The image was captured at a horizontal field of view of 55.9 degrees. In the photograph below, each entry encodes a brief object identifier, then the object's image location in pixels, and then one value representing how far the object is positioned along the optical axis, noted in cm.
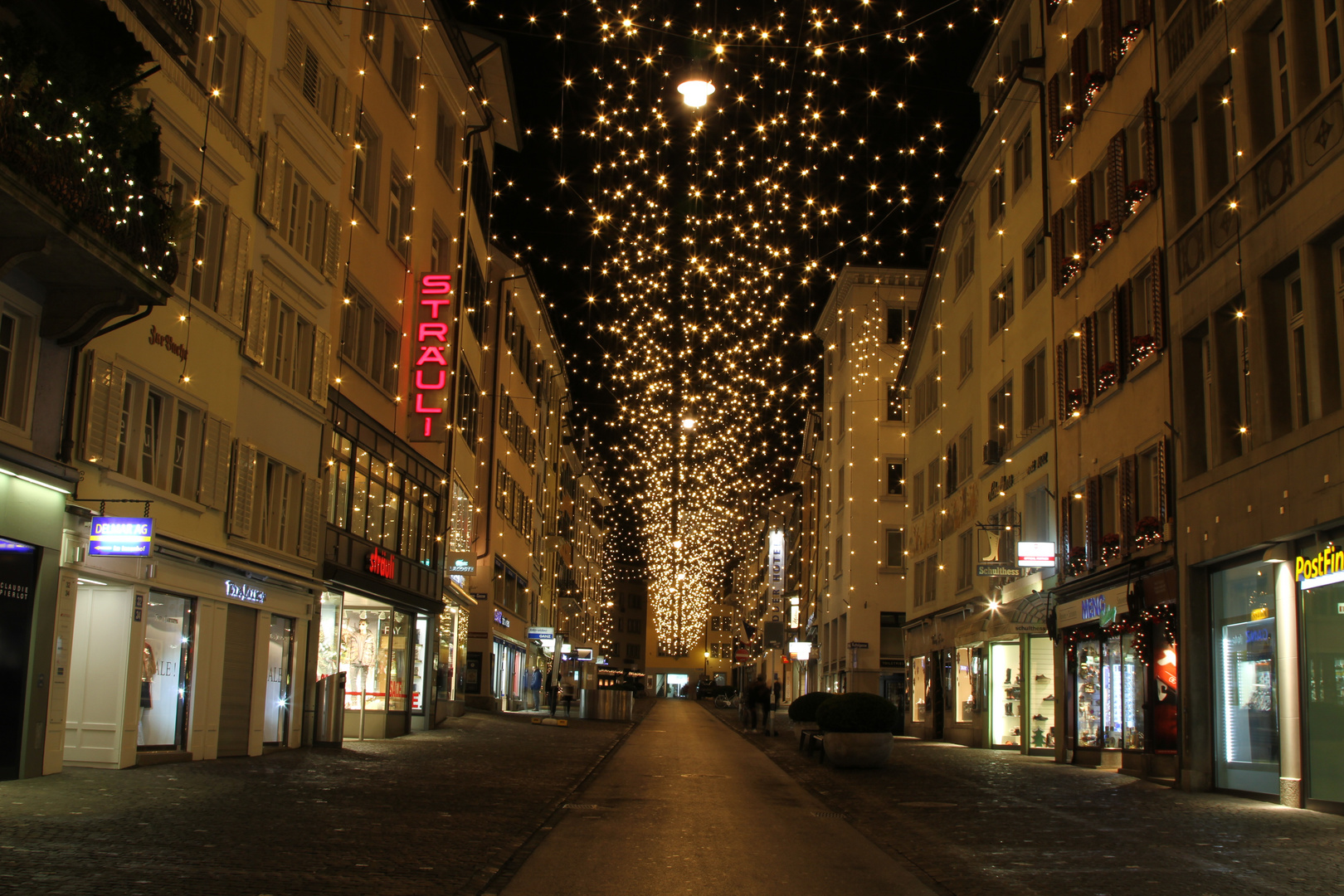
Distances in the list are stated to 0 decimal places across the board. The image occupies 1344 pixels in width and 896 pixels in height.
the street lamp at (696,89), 1344
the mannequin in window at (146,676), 1802
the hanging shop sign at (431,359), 3052
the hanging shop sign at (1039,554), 2592
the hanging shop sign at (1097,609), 2181
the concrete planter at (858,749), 2173
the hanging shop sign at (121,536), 1588
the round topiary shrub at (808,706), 2938
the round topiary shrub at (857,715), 2191
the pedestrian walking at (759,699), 3675
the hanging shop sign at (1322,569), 1451
